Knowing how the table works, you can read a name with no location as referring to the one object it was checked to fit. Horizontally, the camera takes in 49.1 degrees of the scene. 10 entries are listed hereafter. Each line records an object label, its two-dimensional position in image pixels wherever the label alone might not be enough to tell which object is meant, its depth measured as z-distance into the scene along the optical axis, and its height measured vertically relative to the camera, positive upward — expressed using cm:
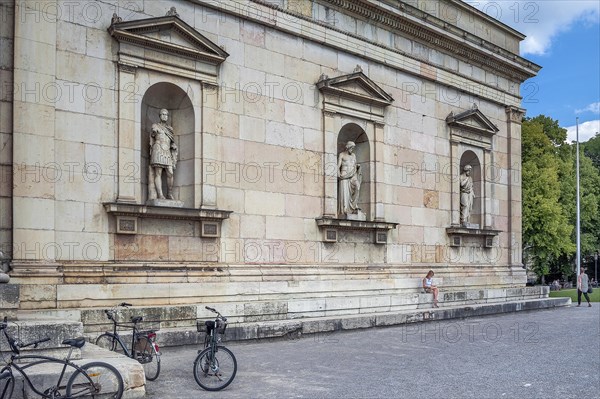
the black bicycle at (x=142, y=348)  1086 -207
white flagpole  3912 -22
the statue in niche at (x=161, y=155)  1598 +172
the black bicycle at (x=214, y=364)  1033 -221
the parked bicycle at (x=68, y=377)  800 -193
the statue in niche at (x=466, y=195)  2531 +122
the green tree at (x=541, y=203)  4366 +156
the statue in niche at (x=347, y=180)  2033 +145
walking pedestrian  2806 -255
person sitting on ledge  2168 -195
